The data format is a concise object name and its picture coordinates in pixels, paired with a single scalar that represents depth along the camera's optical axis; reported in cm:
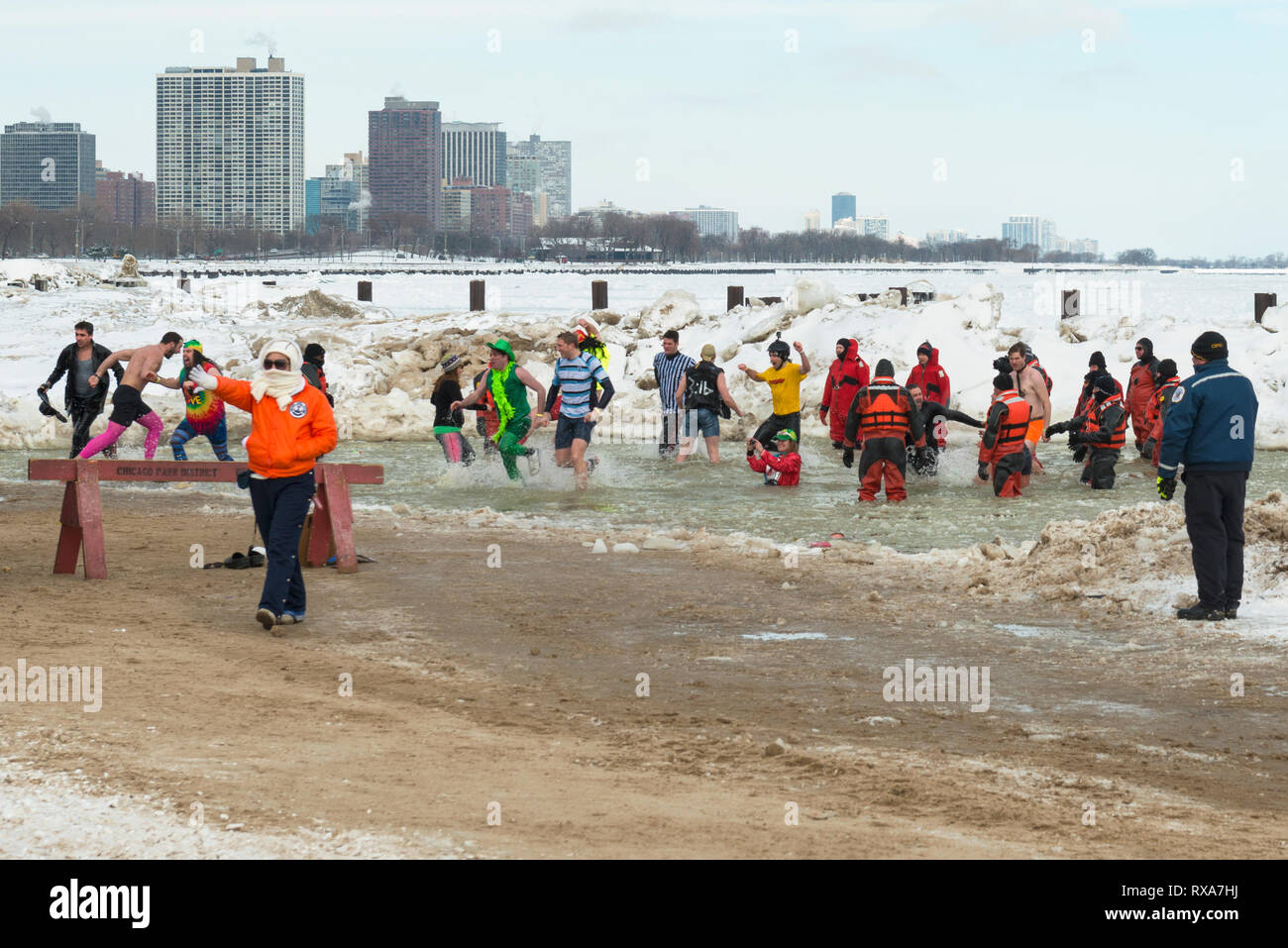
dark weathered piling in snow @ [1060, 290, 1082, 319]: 3153
